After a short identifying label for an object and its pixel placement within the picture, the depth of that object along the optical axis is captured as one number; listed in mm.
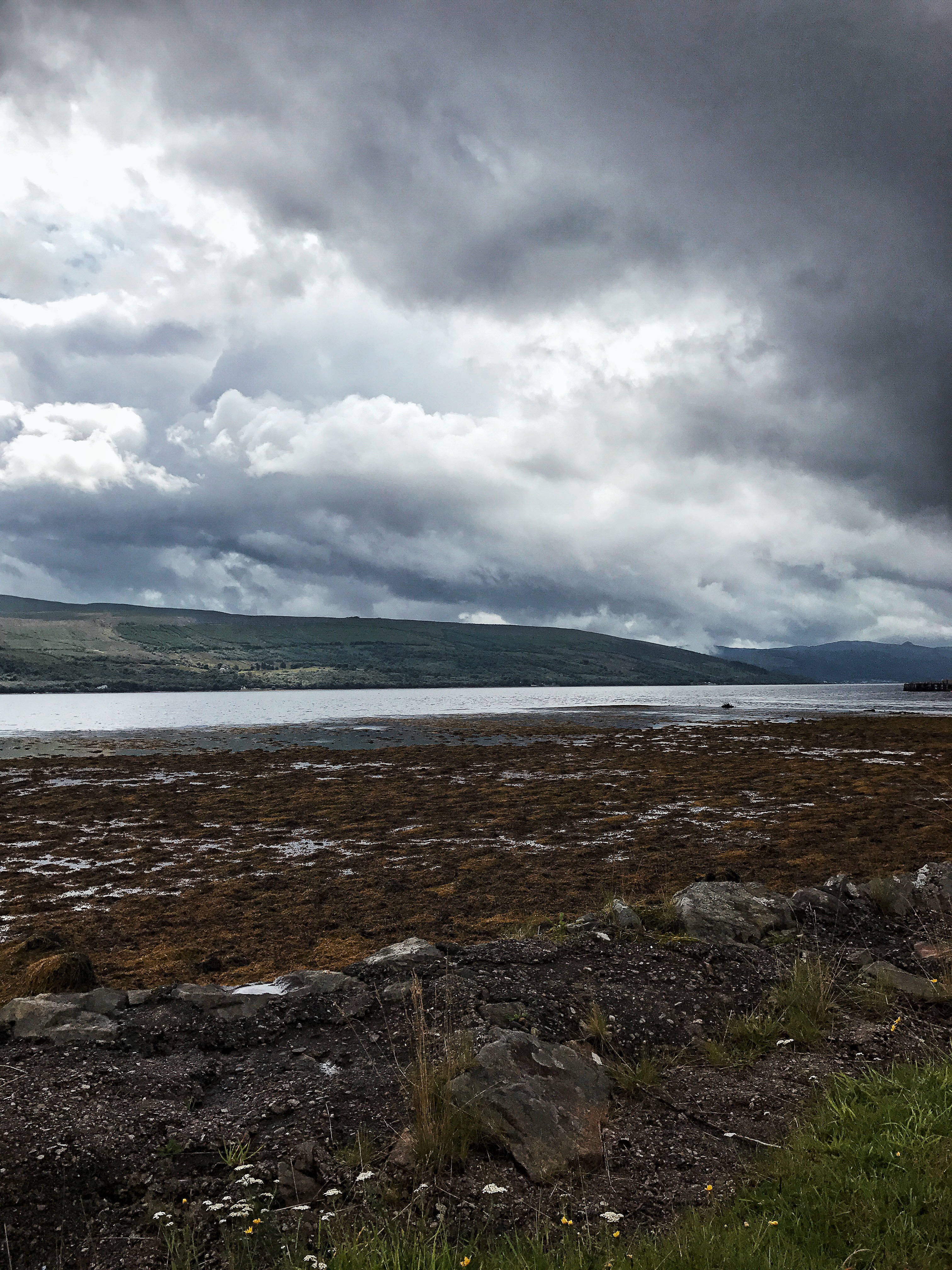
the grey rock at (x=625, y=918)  9125
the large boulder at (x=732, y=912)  8969
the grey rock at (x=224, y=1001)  7008
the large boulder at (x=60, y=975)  8117
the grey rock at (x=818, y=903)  10000
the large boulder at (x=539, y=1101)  4902
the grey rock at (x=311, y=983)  7375
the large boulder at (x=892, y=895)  10305
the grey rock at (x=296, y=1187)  4512
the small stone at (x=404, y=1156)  4746
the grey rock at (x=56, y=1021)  6469
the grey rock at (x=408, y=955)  8055
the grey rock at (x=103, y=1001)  7000
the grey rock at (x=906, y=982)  7129
